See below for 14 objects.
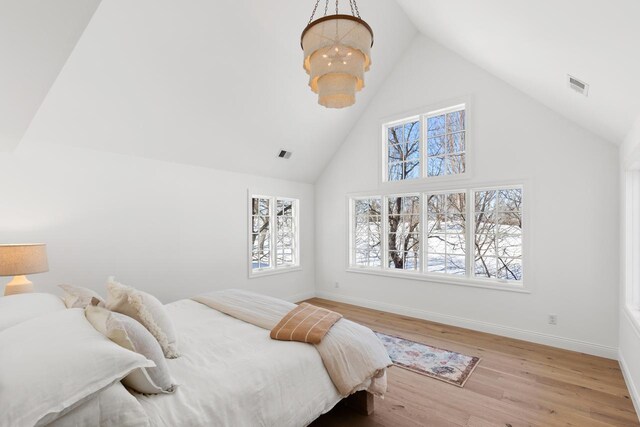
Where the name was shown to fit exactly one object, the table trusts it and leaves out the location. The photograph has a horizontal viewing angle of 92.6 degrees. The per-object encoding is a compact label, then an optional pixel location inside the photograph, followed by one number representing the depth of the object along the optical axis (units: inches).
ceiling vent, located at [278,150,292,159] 187.4
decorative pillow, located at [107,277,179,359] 68.2
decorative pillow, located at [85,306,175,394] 51.5
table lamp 94.5
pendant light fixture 74.3
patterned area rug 108.3
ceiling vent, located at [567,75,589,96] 98.3
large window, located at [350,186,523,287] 150.9
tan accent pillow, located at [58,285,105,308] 80.7
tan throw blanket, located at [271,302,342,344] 77.3
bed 39.0
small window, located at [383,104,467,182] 166.9
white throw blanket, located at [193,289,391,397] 74.1
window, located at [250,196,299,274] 195.9
